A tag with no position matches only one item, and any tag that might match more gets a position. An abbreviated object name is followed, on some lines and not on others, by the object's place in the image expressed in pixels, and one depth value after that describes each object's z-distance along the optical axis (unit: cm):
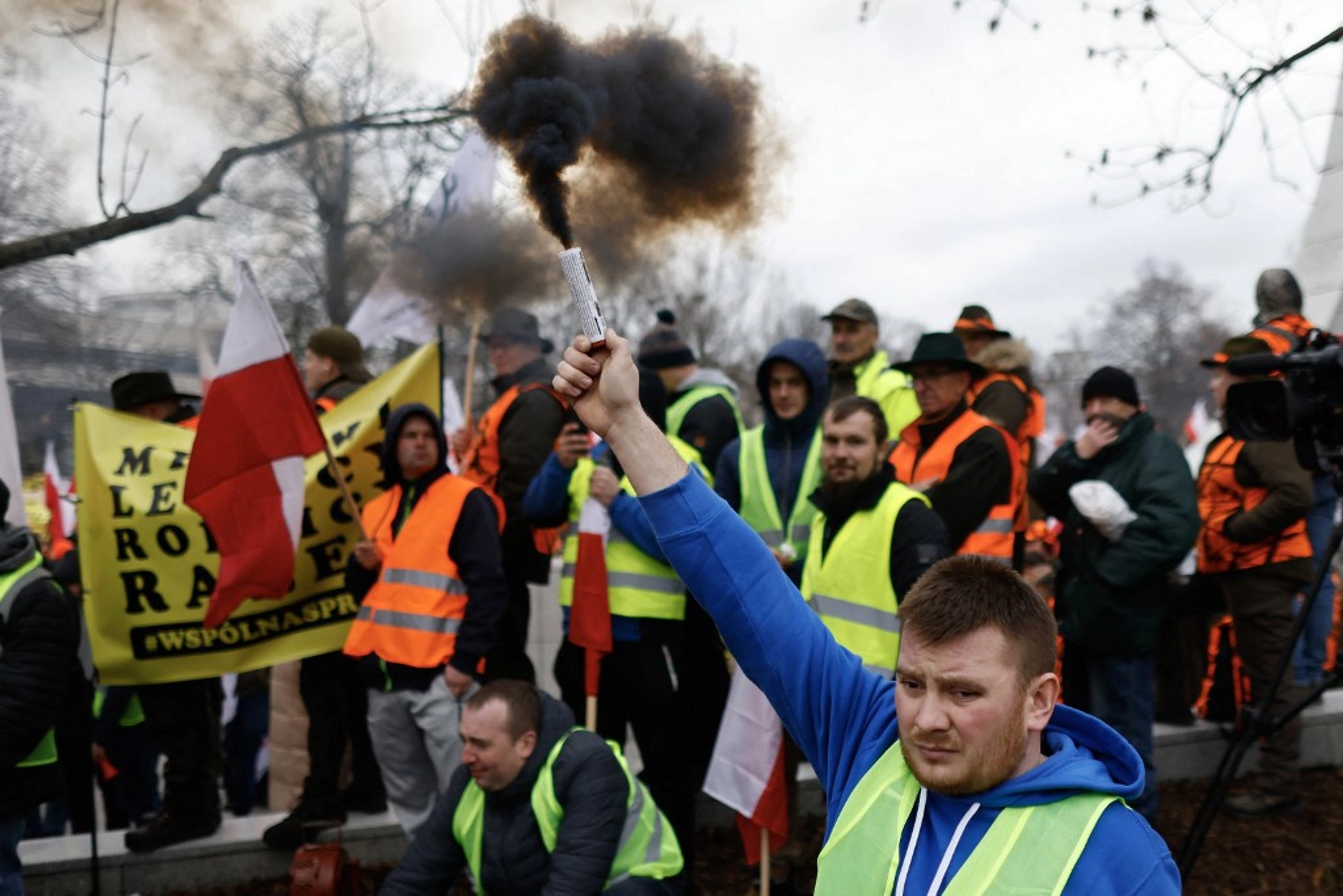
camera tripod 424
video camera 413
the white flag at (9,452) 520
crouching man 408
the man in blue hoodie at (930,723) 183
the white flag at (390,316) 711
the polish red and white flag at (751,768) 470
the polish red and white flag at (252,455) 535
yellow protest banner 577
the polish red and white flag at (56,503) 907
